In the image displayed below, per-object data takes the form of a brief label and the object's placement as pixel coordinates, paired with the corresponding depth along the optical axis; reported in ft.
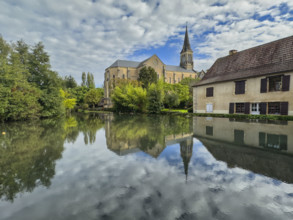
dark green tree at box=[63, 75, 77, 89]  220.84
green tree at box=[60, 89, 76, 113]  114.83
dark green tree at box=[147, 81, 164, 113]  85.67
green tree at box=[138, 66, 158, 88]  147.95
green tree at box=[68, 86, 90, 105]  188.65
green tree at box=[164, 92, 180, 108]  88.53
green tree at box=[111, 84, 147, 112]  95.86
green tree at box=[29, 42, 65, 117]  67.77
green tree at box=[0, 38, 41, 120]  47.85
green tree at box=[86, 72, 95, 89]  247.50
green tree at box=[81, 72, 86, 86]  252.21
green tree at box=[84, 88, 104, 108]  171.63
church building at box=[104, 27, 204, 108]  178.09
